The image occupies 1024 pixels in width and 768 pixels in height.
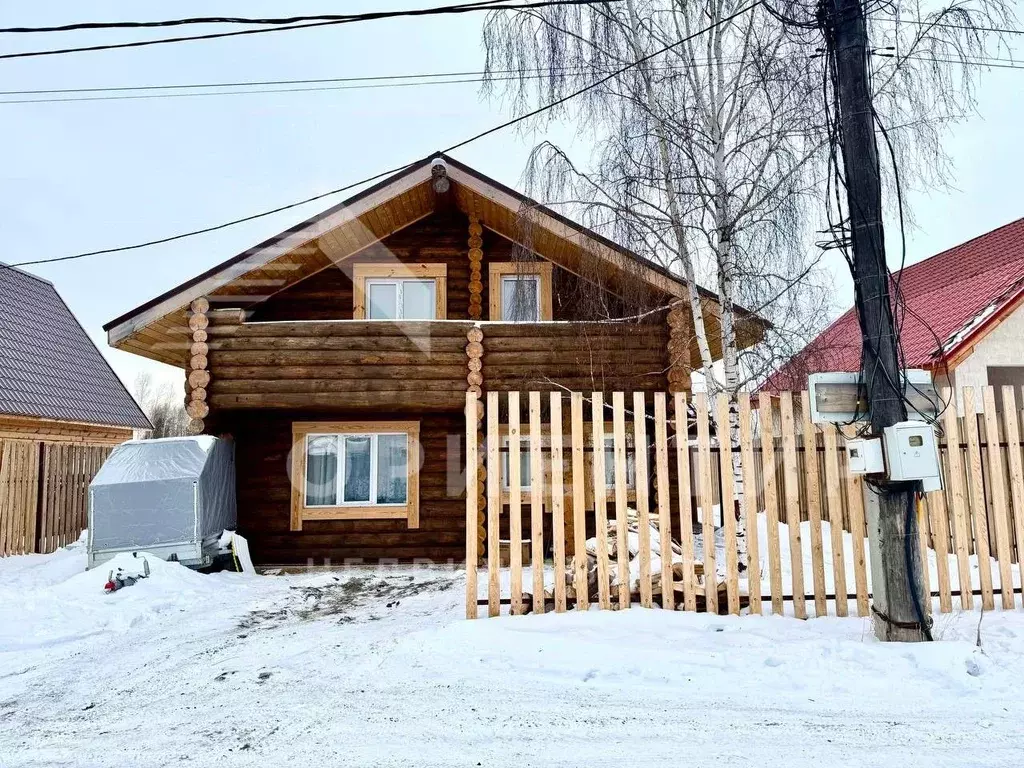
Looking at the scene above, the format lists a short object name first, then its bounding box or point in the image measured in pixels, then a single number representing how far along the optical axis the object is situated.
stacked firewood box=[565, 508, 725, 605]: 5.48
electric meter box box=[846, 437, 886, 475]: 4.22
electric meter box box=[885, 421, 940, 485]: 4.07
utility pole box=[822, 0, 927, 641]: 4.27
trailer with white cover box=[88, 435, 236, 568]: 8.68
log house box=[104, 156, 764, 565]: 9.80
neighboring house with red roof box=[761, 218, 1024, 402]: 10.84
